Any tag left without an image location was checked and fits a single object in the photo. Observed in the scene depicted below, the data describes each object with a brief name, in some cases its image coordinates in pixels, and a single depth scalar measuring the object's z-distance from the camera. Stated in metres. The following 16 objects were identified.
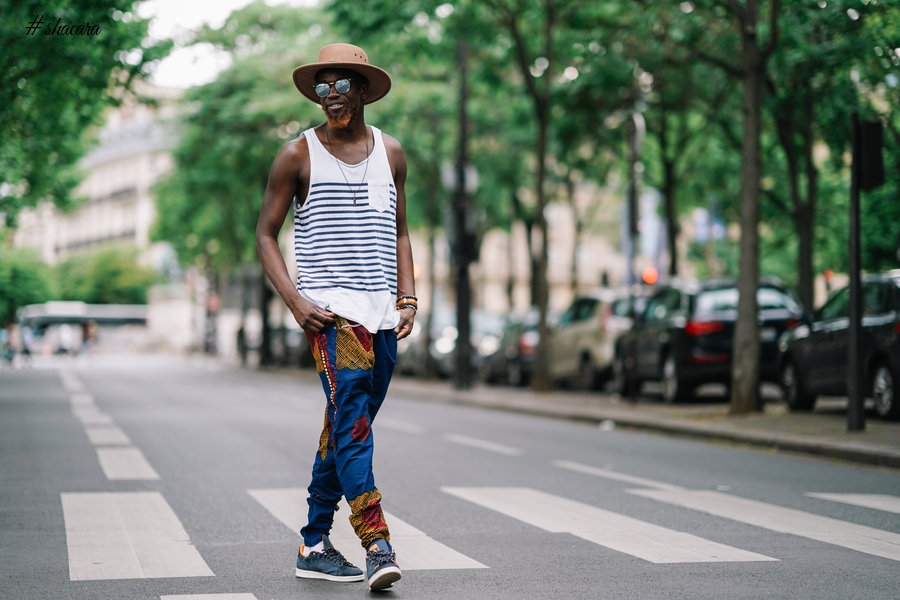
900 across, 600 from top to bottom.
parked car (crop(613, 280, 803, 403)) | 20.50
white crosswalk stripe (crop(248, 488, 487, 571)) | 6.70
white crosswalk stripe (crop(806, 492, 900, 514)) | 9.24
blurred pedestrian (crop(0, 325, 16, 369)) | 50.55
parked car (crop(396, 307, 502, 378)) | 34.66
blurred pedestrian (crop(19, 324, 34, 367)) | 53.56
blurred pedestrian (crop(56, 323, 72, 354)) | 60.59
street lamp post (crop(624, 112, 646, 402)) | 21.34
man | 5.77
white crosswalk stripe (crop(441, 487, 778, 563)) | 6.98
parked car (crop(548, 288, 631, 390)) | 25.47
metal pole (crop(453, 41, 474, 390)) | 27.83
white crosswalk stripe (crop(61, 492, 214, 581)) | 6.43
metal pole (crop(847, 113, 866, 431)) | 13.98
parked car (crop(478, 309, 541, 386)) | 29.95
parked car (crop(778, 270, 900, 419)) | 15.66
